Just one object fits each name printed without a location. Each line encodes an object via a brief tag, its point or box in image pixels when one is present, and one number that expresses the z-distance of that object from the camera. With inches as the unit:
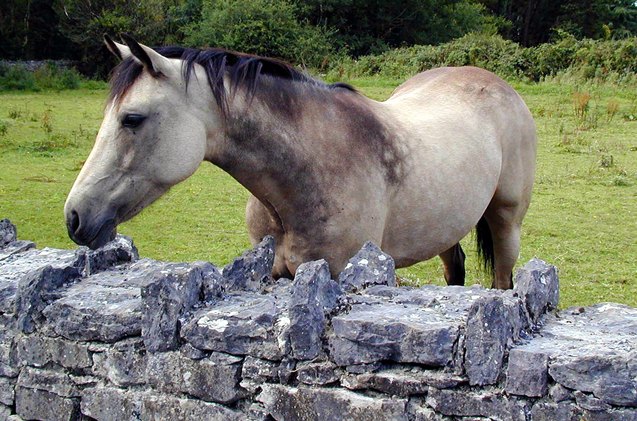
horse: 131.8
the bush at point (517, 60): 735.1
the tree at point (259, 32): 967.0
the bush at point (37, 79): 842.8
